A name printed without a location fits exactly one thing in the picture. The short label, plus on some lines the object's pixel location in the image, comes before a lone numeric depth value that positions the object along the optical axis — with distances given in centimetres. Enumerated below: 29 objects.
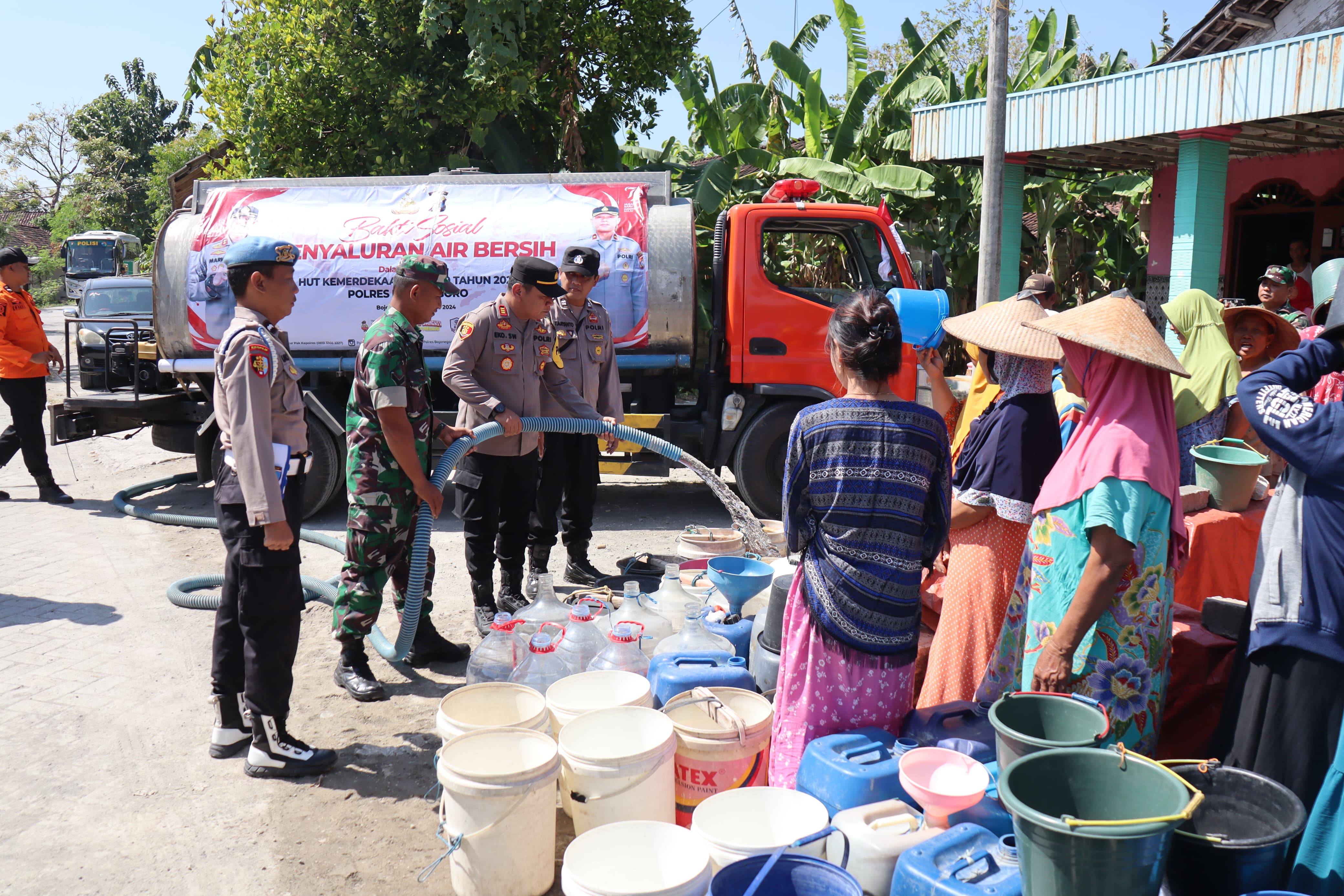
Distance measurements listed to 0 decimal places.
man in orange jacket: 790
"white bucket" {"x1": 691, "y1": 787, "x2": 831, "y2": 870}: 249
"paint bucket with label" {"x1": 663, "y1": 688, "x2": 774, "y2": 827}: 287
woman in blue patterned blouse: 256
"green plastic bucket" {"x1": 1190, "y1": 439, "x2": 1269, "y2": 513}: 404
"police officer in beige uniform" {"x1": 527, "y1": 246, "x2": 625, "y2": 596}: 561
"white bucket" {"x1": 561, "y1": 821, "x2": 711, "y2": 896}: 232
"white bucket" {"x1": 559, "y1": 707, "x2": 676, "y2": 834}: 268
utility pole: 882
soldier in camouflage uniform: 402
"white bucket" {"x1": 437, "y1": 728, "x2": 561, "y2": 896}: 263
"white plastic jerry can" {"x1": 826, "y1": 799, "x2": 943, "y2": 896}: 239
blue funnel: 433
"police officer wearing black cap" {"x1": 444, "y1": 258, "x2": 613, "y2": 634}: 479
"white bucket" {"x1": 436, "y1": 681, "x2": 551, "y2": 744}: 313
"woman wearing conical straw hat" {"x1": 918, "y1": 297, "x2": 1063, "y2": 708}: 311
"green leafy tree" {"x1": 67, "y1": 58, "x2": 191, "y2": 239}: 3778
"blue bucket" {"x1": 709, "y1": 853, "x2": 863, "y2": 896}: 215
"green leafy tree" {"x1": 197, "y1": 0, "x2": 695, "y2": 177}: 1259
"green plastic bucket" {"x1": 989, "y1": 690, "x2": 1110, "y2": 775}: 234
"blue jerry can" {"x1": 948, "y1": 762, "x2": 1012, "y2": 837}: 244
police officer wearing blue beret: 329
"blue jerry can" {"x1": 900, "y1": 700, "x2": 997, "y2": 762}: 268
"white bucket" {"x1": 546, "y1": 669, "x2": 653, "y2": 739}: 314
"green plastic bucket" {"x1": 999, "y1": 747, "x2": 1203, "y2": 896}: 185
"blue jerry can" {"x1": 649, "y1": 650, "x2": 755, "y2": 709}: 326
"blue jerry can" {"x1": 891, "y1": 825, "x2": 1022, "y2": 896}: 216
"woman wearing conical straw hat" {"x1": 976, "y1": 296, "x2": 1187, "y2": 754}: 246
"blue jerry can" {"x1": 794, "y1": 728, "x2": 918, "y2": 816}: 256
